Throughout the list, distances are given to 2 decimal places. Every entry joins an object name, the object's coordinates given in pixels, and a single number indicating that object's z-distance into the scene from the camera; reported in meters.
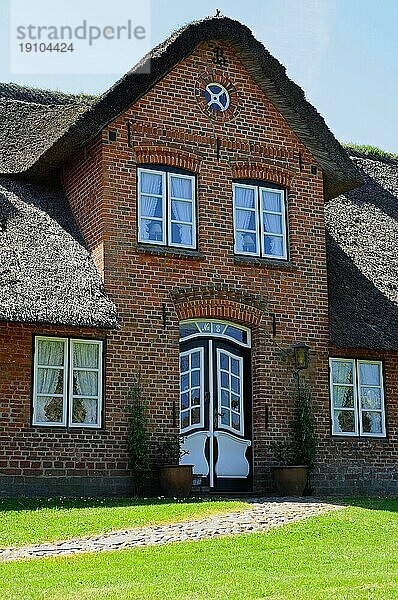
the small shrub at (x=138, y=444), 15.38
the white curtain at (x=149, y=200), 16.61
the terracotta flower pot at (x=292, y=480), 16.19
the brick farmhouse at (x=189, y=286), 15.23
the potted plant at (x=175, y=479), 15.16
